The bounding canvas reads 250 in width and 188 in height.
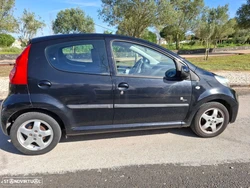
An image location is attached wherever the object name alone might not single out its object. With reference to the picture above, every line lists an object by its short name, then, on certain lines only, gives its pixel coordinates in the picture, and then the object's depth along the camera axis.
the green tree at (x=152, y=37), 35.81
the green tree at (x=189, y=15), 26.36
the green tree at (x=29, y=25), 21.94
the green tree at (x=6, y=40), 28.88
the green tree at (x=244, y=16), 18.25
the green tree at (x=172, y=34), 28.50
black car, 2.53
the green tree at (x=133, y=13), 13.67
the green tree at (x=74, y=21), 36.38
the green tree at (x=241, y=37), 39.47
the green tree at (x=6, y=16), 12.25
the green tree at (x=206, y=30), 16.05
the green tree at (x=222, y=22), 24.95
